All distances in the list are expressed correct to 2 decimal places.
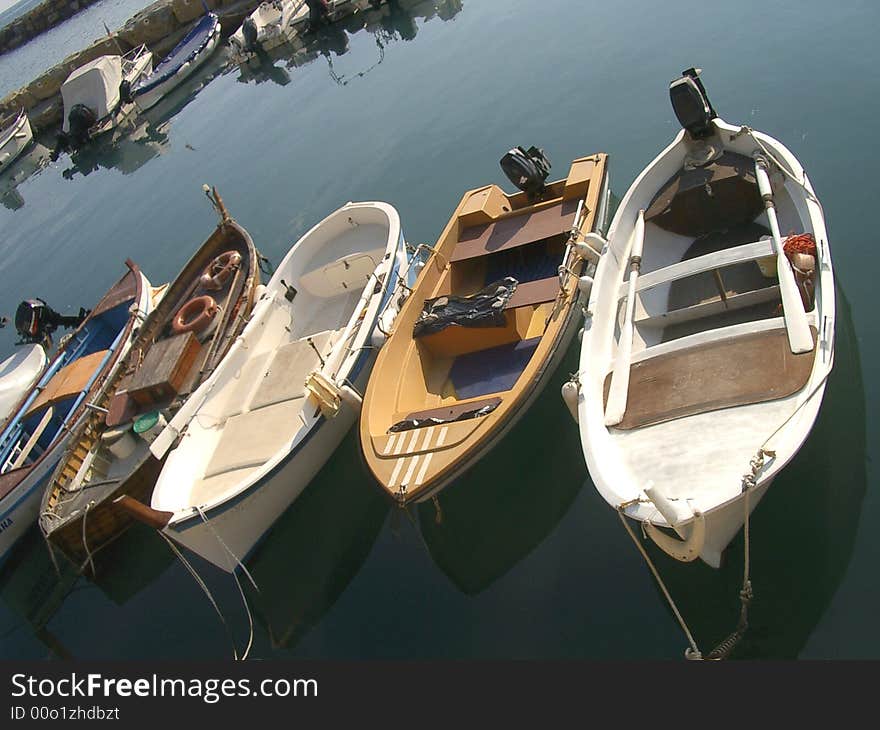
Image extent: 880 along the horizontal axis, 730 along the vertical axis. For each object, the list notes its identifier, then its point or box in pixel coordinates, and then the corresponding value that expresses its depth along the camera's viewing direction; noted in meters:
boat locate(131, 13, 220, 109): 39.91
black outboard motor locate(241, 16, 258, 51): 40.31
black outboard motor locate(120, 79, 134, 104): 39.77
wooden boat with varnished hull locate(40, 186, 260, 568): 11.83
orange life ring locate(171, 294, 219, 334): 14.81
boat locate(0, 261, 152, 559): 13.36
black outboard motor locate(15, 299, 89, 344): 19.41
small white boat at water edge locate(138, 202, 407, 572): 10.20
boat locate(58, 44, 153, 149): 38.75
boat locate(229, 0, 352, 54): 38.97
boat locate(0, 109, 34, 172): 42.09
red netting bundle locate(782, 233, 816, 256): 8.80
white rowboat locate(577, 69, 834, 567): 6.64
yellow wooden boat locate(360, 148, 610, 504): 9.07
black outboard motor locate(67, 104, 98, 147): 38.66
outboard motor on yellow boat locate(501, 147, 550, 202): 14.04
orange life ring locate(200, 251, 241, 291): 16.17
